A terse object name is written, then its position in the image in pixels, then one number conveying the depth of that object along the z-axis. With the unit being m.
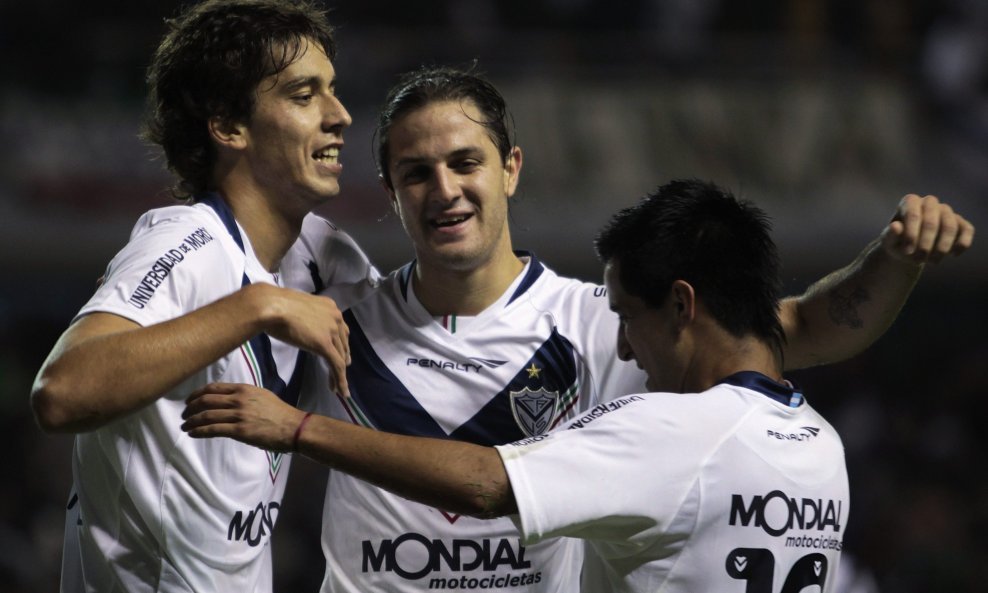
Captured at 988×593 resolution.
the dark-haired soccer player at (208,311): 5.72
